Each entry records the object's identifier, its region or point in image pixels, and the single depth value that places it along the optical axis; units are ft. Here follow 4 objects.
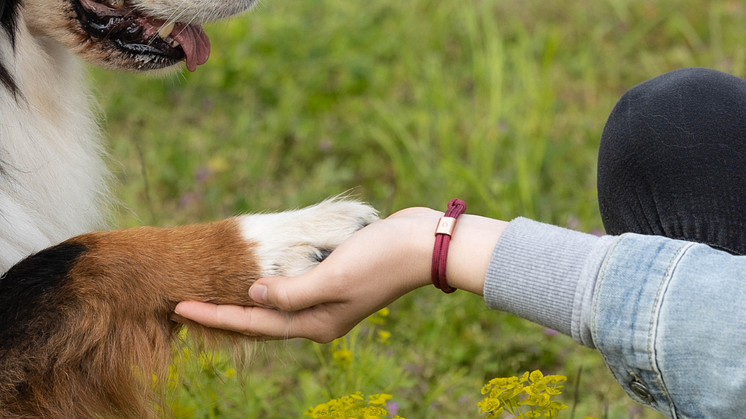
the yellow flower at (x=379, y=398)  3.83
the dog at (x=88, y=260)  3.71
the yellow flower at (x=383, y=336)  4.17
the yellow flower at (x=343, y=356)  4.15
